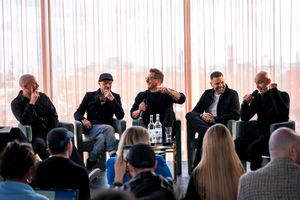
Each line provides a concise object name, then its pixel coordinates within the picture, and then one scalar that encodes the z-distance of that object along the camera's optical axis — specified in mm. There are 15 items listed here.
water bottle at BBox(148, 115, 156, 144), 5105
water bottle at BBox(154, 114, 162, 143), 5172
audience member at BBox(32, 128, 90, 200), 2818
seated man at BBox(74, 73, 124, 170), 5754
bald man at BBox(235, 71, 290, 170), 5129
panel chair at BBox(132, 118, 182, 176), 5703
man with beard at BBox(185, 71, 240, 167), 5633
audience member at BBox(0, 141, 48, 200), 2248
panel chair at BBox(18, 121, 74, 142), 5352
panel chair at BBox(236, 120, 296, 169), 5504
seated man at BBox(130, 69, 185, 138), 5812
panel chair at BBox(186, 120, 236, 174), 5727
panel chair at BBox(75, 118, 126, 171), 5707
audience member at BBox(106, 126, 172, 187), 3199
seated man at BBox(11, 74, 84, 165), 5391
